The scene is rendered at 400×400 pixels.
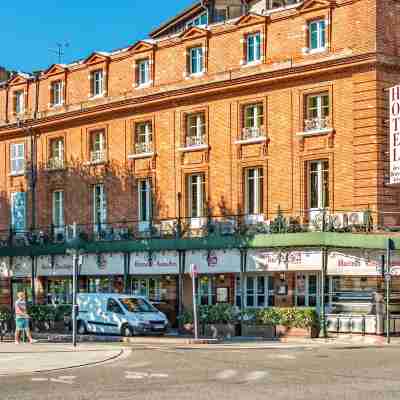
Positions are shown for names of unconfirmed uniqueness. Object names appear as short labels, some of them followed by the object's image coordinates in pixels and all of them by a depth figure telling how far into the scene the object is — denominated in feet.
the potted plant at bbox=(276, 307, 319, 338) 116.06
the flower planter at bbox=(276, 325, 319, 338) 116.06
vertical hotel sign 118.32
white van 119.34
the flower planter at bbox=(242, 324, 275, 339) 119.03
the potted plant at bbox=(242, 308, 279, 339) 119.14
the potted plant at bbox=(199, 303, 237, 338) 122.11
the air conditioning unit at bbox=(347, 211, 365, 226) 120.78
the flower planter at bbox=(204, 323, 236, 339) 121.90
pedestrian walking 105.60
